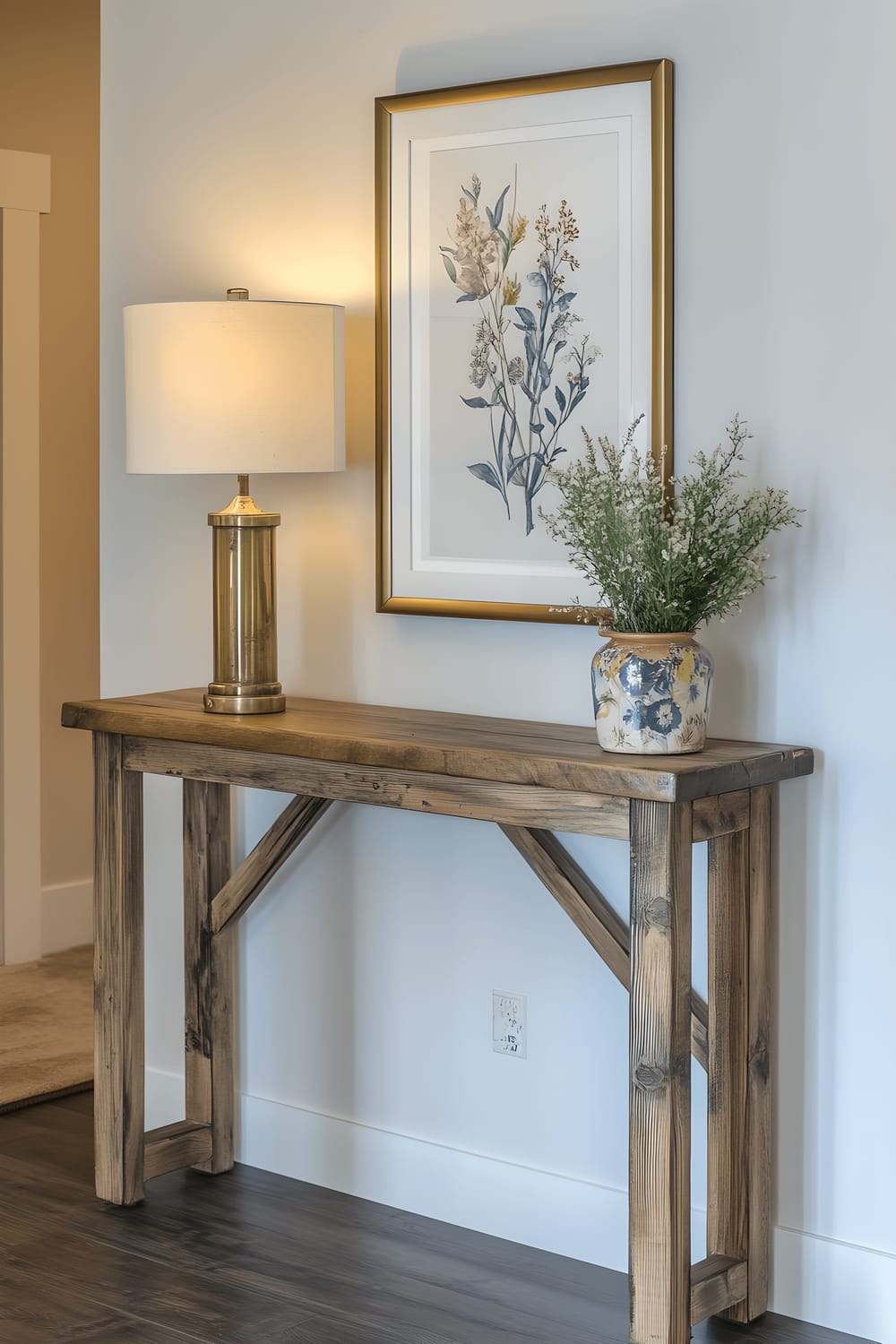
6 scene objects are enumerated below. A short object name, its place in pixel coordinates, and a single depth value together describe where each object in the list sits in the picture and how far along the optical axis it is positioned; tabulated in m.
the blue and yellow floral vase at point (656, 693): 2.16
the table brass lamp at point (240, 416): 2.57
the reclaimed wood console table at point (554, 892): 2.12
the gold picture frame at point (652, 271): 2.41
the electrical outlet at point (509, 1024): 2.72
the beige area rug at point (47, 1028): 3.46
